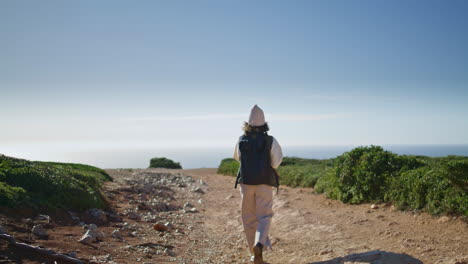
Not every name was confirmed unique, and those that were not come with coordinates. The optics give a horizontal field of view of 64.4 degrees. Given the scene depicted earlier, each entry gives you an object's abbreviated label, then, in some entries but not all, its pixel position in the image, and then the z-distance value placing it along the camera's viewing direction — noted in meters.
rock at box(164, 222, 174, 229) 8.93
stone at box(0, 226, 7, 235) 5.06
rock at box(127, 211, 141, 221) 9.23
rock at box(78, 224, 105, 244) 6.21
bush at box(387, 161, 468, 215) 7.70
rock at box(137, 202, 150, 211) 10.65
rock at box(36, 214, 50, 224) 6.69
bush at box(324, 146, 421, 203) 10.25
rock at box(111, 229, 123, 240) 7.11
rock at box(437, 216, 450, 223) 7.56
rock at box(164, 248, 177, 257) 6.68
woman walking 6.00
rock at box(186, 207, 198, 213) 11.69
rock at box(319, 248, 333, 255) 6.55
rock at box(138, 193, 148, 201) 12.19
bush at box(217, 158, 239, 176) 23.24
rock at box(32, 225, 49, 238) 5.87
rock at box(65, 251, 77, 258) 5.09
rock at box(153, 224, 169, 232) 8.56
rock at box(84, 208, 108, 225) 7.95
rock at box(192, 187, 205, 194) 16.41
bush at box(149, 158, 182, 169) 35.12
